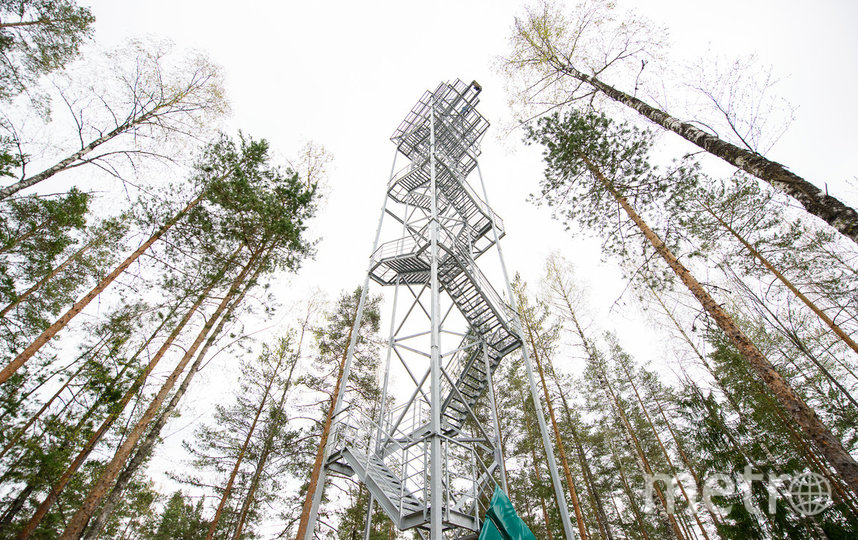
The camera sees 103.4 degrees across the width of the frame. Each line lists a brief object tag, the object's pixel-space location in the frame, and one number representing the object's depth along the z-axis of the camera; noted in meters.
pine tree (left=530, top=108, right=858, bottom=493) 7.40
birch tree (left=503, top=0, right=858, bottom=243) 3.58
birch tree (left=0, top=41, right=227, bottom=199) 7.52
